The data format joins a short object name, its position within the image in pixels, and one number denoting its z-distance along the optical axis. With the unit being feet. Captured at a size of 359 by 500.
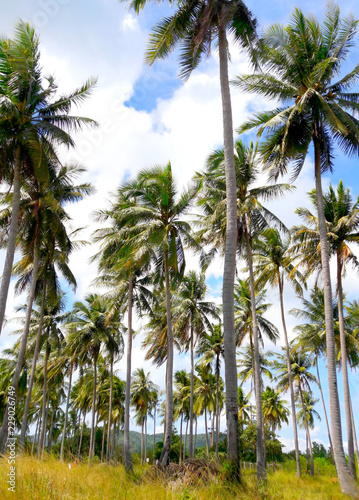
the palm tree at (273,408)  153.07
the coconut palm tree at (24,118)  45.29
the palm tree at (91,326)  94.53
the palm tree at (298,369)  121.08
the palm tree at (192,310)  89.61
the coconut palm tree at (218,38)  35.57
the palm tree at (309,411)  165.78
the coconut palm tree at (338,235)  64.95
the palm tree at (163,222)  59.77
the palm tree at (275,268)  83.92
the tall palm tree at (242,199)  63.93
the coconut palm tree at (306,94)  46.75
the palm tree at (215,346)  106.22
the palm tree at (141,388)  141.49
